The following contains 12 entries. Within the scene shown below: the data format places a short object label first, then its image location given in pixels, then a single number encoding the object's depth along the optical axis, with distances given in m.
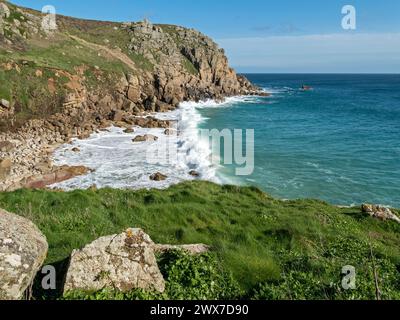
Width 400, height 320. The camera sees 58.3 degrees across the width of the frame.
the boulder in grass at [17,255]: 6.16
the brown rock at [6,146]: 34.23
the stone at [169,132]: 49.69
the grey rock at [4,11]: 59.38
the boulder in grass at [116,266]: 6.77
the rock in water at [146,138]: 44.66
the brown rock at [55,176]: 27.95
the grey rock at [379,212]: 16.47
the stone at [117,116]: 55.23
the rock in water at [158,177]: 29.88
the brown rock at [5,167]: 28.67
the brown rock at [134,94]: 66.59
